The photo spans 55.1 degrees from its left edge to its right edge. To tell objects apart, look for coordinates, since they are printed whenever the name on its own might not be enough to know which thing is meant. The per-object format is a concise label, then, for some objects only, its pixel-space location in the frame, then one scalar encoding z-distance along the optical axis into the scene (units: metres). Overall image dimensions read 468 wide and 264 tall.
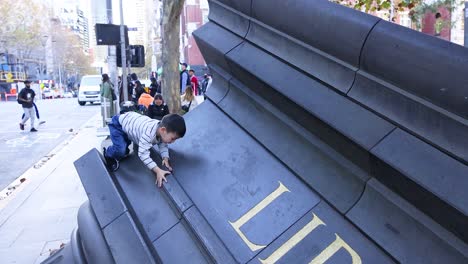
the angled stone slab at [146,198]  3.13
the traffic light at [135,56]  13.20
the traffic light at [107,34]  12.00
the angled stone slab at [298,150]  2.71
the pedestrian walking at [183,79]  15.48
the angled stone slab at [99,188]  3.29
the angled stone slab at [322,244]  2.46
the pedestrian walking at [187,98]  12.63
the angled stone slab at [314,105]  2.60
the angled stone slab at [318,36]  2.71
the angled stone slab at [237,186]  2.78
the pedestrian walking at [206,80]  23.80
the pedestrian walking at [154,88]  17.47
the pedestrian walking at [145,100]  11.97
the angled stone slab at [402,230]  2.21
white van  33.44
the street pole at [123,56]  12.63
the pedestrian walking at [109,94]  14.75
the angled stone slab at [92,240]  3.06
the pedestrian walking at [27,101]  16.48
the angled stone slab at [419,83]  2.19
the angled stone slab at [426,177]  2.12
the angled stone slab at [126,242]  2.90
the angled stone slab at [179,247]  2.81
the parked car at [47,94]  55.59
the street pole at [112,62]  14.89
